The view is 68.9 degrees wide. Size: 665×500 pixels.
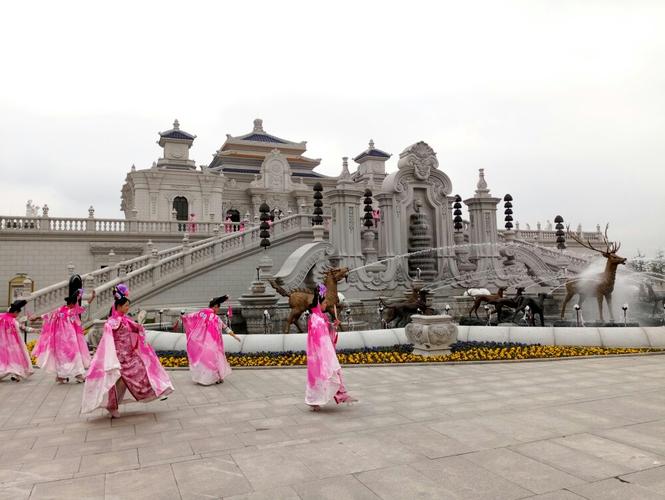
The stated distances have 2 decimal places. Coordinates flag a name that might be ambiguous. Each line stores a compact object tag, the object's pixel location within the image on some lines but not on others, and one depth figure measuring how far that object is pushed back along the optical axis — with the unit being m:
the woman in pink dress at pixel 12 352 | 10.51
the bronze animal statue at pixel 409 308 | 15.82
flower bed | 11.33
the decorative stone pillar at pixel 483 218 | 26.52
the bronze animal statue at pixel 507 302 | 16.83
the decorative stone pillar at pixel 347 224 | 22.81
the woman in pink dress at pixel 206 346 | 9.50
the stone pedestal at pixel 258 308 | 17.97
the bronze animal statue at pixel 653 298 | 17.78
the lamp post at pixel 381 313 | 19.66
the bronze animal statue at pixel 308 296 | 13.66
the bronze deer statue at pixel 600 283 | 14.76
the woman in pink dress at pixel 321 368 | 7.20
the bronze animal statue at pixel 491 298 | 17.09
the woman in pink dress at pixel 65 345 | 10.28
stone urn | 11.90
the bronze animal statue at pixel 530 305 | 16.12
